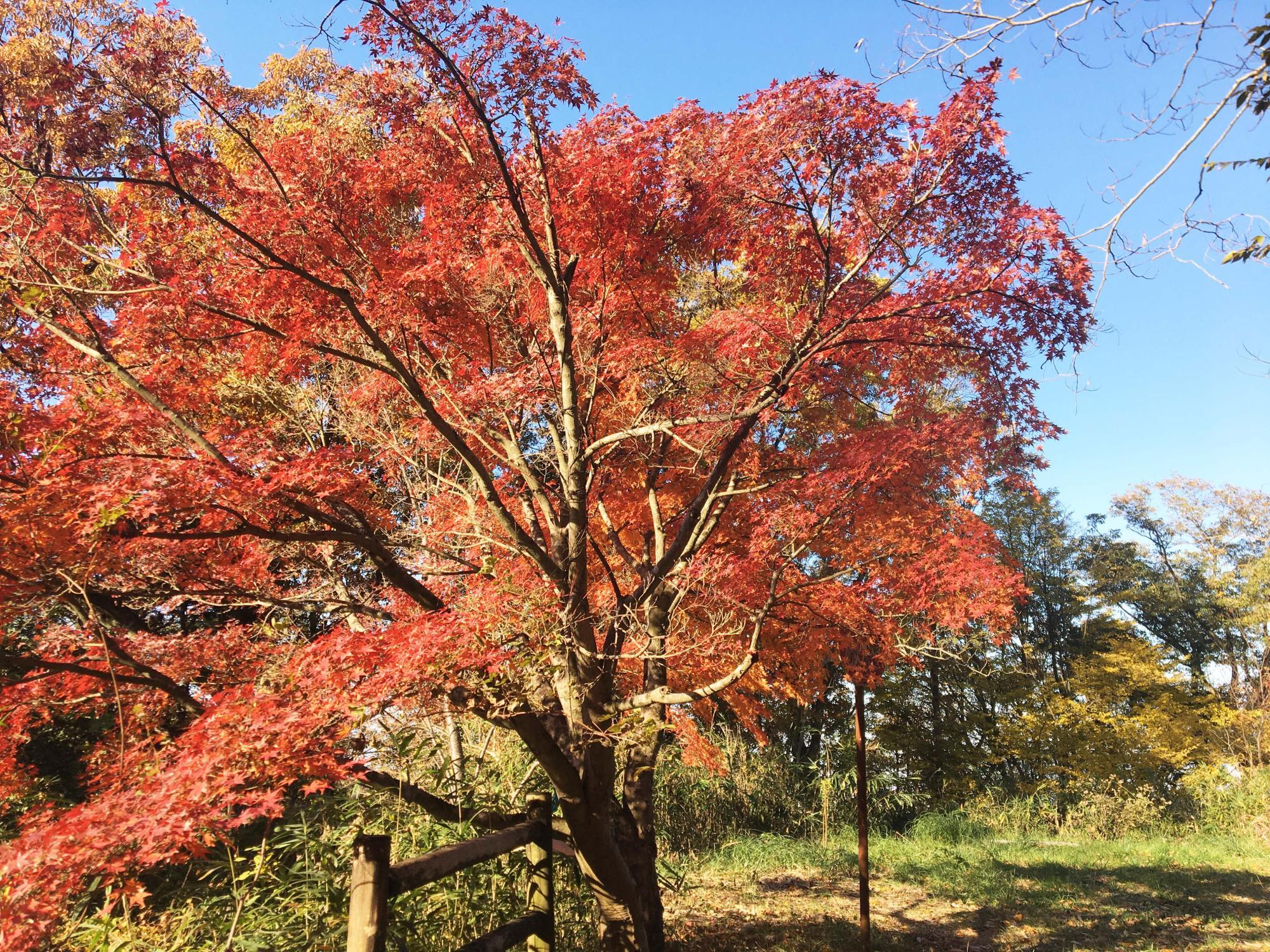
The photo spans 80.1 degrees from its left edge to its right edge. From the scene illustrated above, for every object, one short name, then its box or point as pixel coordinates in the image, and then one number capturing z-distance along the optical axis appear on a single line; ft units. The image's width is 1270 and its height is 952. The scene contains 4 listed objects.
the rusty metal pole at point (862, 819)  19.36
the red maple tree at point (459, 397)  11.76
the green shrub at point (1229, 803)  36.91
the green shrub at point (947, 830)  36.42
